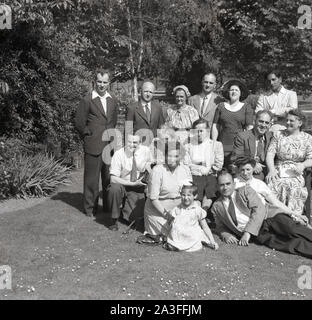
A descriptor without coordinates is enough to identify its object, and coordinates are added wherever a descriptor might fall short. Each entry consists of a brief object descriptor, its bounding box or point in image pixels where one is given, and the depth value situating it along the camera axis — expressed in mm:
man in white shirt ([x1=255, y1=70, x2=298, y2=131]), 7195
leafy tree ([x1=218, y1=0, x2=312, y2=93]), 13508
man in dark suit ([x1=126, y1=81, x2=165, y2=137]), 7098
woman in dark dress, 6926
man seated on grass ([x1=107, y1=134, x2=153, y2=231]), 6723
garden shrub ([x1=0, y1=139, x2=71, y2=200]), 8219
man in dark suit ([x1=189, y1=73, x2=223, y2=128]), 7309
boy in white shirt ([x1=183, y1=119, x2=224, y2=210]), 6668
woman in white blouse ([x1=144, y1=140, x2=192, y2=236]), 6109
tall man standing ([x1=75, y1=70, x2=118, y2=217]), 7012
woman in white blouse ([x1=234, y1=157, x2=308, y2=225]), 6047
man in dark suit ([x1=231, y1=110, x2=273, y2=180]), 6617
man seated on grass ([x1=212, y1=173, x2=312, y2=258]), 5688
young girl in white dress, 5723
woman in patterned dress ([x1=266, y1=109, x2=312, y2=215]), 6336
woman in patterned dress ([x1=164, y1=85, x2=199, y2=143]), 7051
